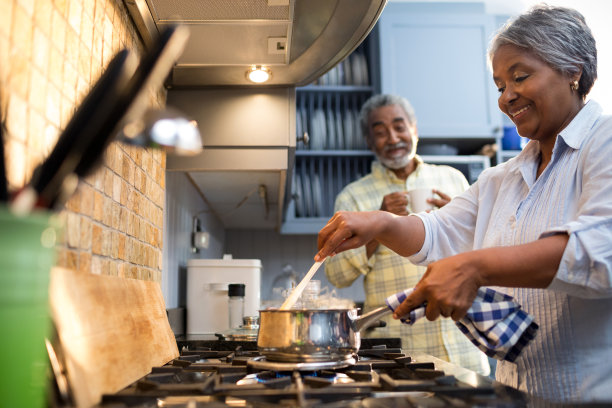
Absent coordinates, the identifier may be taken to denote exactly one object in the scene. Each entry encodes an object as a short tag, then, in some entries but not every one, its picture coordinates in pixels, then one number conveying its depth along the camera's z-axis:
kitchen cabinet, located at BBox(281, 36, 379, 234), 2.84
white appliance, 1.75
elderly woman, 0.79
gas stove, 0.61
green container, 0.42
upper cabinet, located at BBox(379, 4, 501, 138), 2.71
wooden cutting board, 0.61
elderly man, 1.87
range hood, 1.07
